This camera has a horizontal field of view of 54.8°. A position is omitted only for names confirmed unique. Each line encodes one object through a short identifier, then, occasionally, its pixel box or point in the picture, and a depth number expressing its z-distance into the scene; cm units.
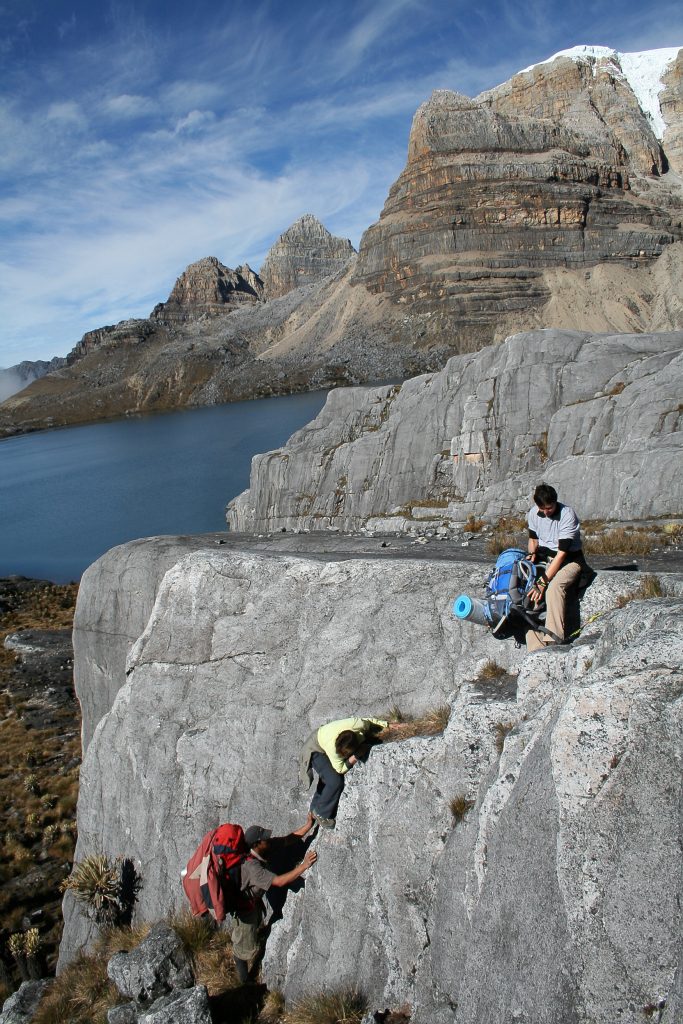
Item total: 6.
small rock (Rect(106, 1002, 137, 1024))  788
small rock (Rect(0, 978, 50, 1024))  954
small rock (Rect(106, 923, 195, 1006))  817
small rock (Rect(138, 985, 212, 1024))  730
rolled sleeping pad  850
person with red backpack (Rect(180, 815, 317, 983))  793
